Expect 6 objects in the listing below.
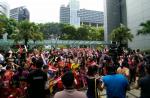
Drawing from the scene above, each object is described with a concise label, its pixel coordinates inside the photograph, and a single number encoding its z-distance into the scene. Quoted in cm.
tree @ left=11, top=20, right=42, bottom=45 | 1864
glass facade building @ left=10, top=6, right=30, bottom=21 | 5295
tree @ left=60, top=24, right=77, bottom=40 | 3195
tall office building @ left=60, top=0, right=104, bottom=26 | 7500
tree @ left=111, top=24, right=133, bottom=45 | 2004
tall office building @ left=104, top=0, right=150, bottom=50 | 1829
